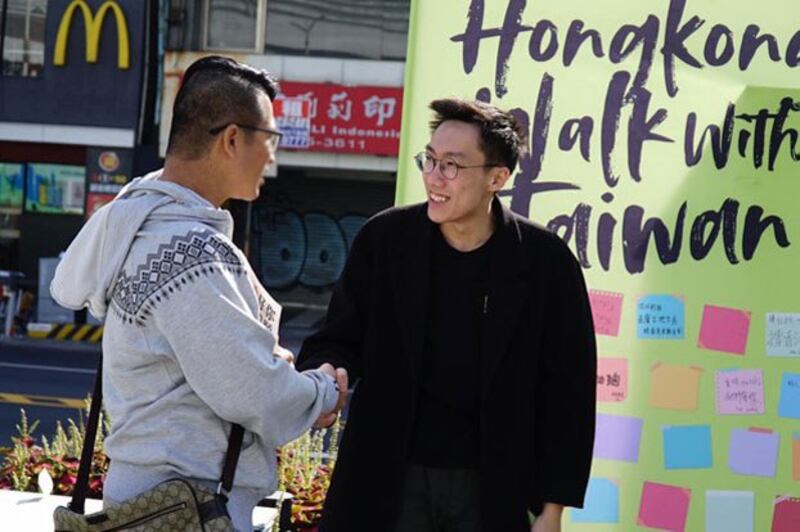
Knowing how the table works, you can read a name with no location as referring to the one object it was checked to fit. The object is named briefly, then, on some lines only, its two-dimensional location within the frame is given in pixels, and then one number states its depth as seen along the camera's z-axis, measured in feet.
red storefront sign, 67.77
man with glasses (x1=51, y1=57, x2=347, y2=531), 7.88
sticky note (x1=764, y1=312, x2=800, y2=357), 13.15
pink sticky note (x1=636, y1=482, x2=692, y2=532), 13.24
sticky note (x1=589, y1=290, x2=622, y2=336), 13.21
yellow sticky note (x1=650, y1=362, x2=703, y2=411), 13.21
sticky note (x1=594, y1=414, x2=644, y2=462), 13.21
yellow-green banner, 13.07
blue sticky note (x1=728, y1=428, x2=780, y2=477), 13.23
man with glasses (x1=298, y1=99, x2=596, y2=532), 10.32
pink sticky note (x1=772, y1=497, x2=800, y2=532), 13.28
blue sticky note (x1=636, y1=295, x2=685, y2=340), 13.20
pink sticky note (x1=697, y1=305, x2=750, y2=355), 13.17
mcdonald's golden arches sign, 68.74
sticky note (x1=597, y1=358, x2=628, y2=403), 13.23
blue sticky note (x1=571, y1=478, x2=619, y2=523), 13.17
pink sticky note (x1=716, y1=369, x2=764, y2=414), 13.20
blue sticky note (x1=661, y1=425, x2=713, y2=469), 13.20
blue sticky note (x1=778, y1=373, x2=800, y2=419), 13.24
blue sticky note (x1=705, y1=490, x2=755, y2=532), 13.24
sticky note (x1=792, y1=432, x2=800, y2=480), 13.24
